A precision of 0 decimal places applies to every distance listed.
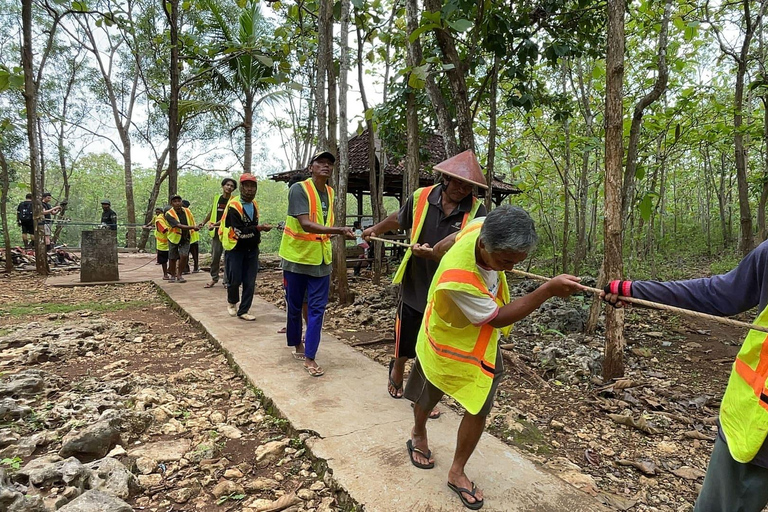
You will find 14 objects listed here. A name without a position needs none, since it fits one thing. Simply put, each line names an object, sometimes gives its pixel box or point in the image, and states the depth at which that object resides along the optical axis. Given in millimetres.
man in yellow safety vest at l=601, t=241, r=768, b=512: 1292
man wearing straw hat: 2652
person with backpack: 11180
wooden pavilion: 11258
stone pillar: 8031
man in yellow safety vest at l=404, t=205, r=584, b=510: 1679
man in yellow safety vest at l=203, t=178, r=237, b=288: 6951
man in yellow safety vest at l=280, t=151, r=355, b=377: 3555
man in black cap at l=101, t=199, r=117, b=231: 11836
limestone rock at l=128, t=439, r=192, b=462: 2459
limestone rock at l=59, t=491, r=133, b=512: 1747
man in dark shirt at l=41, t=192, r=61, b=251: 10367
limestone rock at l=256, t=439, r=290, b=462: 2463
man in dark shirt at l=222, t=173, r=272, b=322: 4938
